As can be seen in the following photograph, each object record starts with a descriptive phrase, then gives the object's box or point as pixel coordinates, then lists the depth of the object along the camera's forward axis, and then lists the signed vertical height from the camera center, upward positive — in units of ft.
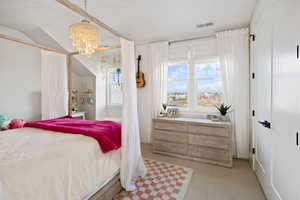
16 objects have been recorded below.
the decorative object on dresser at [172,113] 10.22 -1.13
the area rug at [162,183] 5.48 -4.00
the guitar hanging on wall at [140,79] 11.36 +1.66
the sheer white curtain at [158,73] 10.62 +2.08
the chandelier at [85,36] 5.72 +2.75
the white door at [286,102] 3.36 -0.12
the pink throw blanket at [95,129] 5.16 -1.32
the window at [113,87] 14.31 +1.26
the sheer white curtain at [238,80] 8.44 +1.18
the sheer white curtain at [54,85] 8.49 +0.92
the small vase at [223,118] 8.53 -1.27
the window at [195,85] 9.77 +1.04
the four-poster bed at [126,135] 5.47 -1.53
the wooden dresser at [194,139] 7.77 -2.62
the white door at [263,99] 5.16 -0.03
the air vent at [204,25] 8.11 +4.60
